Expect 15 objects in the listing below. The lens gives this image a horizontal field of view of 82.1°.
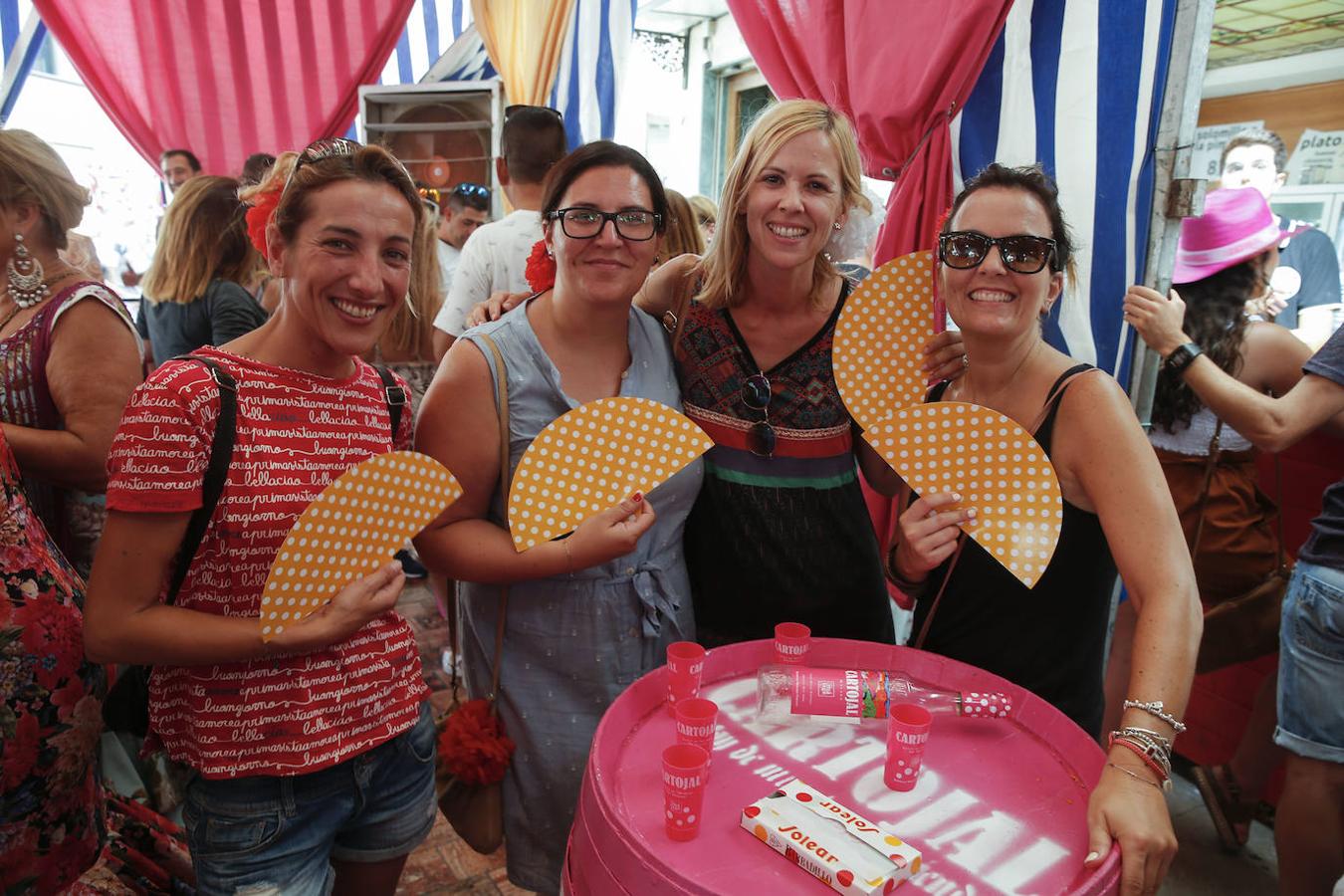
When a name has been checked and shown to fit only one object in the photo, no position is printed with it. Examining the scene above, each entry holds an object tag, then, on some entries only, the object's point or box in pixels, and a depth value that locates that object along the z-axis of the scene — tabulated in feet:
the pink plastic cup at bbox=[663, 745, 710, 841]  2.86
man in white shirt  9.84
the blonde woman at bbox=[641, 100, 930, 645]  4.99
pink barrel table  2.79
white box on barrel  2.71
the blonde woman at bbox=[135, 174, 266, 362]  9.27
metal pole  5.86
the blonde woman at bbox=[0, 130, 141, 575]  5.09
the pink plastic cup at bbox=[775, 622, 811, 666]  4.05
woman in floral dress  3.97
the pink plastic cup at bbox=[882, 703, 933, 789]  3.21
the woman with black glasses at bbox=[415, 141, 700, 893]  4.42
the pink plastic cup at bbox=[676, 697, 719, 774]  3.21
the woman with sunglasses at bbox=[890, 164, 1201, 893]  3.43
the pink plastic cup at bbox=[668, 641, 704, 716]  3.71
